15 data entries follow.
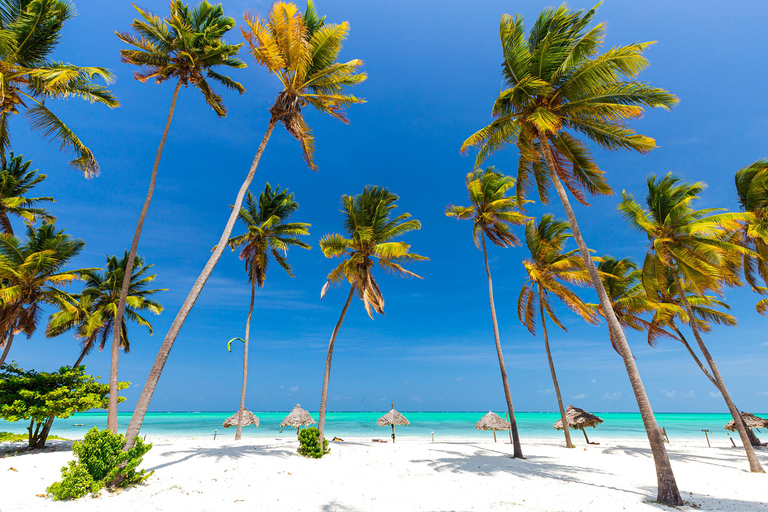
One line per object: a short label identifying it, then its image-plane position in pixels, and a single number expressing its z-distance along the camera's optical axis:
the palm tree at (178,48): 10.33
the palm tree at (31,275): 14.23
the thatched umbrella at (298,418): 23.36
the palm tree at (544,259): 17.08
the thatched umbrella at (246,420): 25.09
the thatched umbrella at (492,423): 23.19
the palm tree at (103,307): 17.48
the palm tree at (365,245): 15.99
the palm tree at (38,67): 9.55
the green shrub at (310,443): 12.80
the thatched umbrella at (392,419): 25.67
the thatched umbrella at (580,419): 22.02
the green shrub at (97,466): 7.13
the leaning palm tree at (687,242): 11.64
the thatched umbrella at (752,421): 21.91
